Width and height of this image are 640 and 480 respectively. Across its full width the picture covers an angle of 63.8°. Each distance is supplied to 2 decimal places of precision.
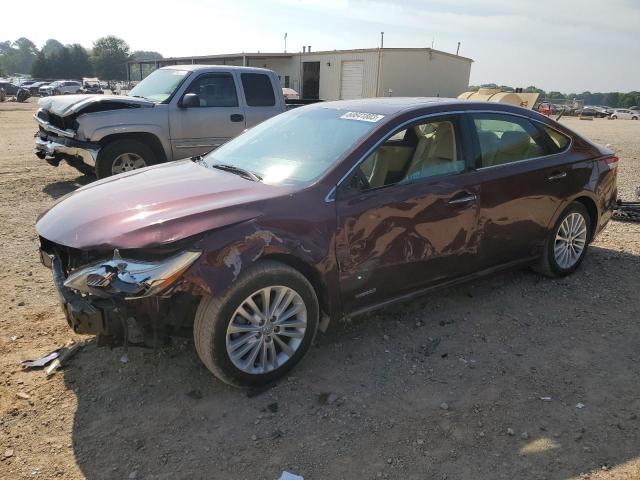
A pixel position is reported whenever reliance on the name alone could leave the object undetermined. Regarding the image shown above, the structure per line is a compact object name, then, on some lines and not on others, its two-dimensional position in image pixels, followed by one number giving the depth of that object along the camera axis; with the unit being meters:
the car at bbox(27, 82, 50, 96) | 50.11
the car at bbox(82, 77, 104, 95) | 44.56
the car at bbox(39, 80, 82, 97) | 43.19
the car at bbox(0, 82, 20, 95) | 48.31
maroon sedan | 2.80
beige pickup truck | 7.41
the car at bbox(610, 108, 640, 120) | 53.94
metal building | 29.83
